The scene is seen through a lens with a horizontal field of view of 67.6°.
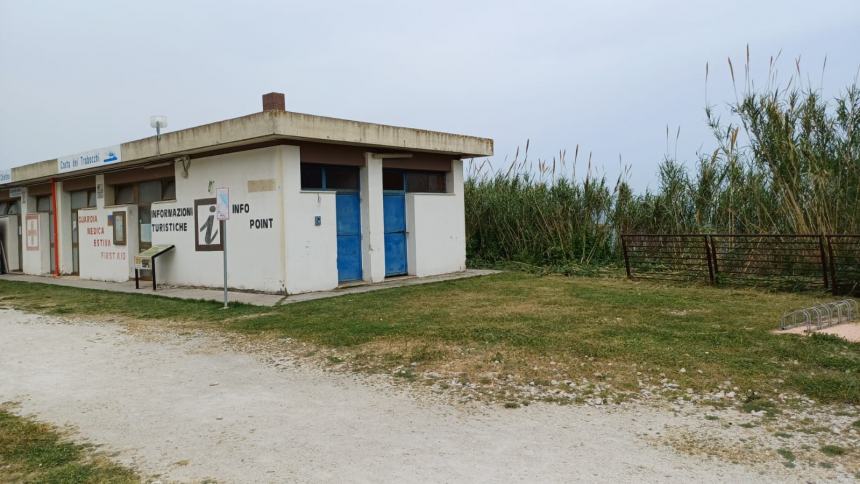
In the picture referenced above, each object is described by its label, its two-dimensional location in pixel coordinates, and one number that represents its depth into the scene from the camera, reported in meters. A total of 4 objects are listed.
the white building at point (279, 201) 12.62
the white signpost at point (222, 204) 11.05
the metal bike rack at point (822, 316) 7.81
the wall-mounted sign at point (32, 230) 20.69
